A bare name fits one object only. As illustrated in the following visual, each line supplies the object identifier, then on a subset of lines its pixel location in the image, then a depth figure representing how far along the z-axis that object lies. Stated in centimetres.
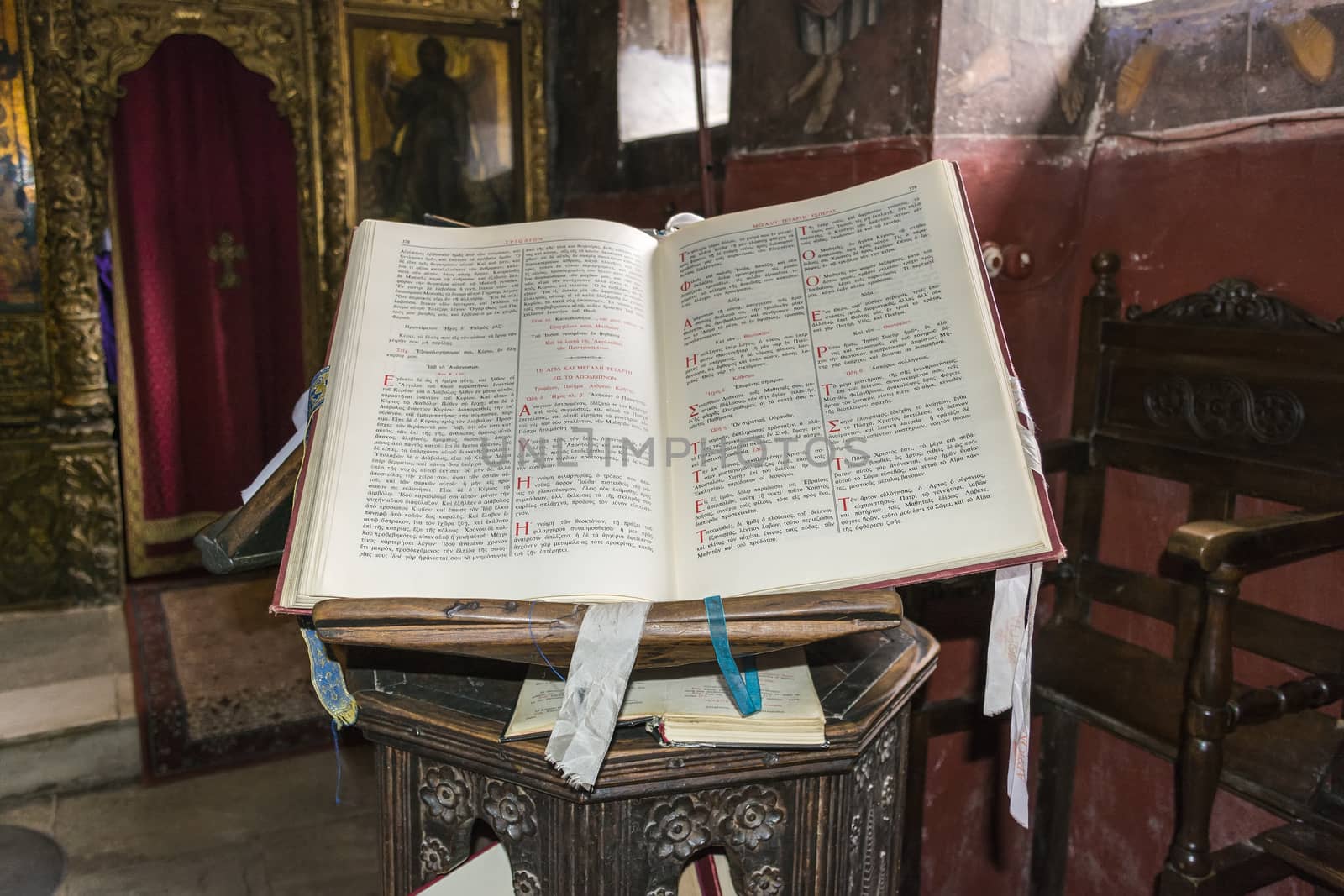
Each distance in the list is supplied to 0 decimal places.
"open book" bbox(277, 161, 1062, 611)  73
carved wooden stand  82
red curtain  344
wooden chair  144
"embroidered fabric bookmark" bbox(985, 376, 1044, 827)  84
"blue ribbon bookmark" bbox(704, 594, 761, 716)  70
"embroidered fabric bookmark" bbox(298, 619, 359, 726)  88
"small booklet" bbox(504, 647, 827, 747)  81
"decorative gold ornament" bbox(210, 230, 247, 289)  356
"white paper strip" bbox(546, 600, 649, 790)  70
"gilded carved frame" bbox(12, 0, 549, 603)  322
